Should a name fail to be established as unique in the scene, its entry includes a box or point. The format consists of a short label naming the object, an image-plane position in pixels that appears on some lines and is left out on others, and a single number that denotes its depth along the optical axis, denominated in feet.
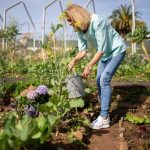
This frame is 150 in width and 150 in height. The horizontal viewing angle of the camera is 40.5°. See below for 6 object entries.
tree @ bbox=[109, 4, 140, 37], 82.65
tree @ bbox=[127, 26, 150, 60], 13.25
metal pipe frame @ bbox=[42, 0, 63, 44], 24.89
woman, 7.80
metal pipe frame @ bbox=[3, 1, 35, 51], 25.53
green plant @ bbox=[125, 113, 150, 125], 8.98
